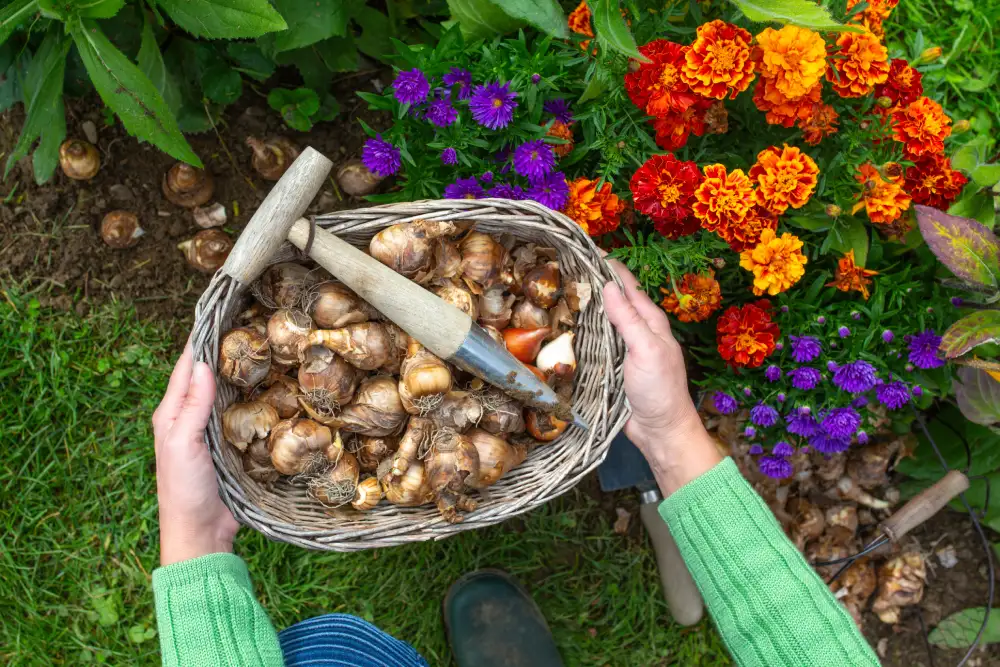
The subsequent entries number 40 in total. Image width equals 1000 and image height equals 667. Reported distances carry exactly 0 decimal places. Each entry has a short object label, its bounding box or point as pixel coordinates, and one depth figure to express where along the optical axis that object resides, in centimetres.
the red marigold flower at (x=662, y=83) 70
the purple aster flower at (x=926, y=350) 79
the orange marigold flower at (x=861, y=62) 71
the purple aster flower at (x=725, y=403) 84
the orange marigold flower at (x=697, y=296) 79
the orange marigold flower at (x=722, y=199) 71
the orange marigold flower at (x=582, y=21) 77
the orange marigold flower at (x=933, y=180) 75
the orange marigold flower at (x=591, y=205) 78
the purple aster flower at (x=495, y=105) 75
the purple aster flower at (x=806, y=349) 79
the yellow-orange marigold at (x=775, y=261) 73
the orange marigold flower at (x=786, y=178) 70
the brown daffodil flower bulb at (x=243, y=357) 73
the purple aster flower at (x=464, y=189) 80
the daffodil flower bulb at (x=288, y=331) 74
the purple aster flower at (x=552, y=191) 78
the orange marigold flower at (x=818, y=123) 73
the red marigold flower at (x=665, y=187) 72
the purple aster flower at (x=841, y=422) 81
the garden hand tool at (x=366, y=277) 71
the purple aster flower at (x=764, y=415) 82
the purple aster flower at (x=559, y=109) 78
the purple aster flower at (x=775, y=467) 88
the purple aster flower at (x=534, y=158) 76
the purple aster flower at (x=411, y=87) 76
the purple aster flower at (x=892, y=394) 80
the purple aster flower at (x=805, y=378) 79
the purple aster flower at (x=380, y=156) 79
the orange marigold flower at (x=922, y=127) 72
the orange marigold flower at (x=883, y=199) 73
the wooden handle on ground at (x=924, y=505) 93
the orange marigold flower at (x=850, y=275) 78
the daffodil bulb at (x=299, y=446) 74
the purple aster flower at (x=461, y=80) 76
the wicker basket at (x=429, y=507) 73
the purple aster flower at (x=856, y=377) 78
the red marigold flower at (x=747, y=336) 78
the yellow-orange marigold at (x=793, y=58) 68
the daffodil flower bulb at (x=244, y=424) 74
